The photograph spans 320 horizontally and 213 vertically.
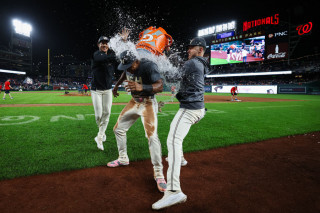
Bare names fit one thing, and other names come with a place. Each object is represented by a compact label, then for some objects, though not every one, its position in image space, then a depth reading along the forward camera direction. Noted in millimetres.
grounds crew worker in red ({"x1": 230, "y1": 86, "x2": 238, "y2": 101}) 20422
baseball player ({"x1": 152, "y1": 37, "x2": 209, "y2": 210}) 2518
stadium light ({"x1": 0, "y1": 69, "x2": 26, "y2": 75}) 55956
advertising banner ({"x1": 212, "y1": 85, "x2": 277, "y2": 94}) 37028
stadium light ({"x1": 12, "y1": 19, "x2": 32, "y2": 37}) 59312
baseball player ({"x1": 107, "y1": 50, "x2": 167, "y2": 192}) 2785
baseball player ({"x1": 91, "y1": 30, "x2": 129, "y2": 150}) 4492
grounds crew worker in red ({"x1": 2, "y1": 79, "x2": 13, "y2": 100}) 18388
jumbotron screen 46812
